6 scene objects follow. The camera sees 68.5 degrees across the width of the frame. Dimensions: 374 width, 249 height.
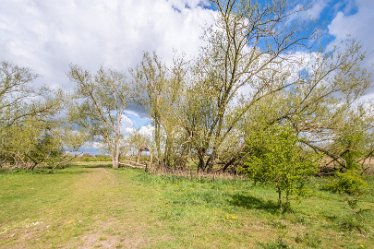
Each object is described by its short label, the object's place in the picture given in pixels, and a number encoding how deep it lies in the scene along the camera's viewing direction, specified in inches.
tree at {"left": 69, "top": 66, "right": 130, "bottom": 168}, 1562.5
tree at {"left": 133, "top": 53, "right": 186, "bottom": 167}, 1063.6
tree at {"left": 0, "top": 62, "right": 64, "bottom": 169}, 1060.5
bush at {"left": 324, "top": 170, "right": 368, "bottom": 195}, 557.0
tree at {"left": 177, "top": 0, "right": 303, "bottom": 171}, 920.9
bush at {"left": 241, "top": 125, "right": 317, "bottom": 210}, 369.4
